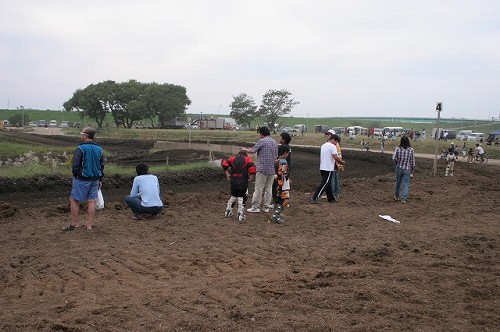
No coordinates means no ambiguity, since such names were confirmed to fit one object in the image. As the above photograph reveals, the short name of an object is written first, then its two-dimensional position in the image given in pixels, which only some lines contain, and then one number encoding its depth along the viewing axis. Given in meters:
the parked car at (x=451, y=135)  60.38
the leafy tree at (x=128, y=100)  76.81
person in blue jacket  7.89
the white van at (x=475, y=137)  56.32
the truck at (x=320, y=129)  74.72
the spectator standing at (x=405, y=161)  12.20
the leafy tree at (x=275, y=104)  80.00
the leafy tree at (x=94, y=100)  78.25
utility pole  17.76
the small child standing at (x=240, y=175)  9.16
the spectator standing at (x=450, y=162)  19.62
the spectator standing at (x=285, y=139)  9.88
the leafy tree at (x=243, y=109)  81.38
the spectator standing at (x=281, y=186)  9.23
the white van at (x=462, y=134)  60.01
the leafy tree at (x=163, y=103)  76.69
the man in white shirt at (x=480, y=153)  30.48
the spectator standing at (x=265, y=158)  9.66
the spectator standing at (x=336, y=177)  11.66
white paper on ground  9.54
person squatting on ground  8.83
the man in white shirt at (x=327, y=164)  11.30
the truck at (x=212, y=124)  77.00
